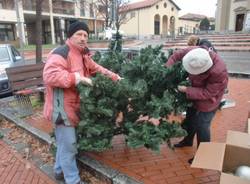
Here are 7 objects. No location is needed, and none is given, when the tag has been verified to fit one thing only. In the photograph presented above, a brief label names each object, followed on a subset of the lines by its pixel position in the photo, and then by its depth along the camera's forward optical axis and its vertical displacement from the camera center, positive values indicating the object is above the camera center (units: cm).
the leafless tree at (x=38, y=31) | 705 +8
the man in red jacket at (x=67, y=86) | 265 -51
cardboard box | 233 -108
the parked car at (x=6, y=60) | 746 -81
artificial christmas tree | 288 -79
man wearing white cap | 282 -57
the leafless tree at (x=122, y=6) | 3171 +326
